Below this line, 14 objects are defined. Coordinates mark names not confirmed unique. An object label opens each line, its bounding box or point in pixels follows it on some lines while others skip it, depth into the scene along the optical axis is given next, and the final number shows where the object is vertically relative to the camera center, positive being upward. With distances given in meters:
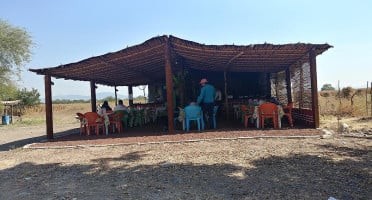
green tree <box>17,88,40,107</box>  37.66 +1.40
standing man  10.45 +0.13
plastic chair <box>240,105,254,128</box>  10.96 -0.36
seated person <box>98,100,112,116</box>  11.84 -0.09
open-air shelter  10.13 +1.46
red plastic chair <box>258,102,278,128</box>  10.33 -0.32
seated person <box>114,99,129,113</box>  13.41 -0.04
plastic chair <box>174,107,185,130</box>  10.85 -0.39
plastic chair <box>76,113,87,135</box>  11.66 -0.52
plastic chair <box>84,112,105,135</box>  11.41 -0.42
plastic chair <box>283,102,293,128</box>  10.65 -0.34
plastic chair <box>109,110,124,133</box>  11.81 -0.48
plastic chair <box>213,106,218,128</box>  10.99 -0.29
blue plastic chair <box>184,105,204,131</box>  10.51 -0.34
